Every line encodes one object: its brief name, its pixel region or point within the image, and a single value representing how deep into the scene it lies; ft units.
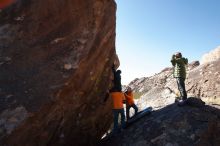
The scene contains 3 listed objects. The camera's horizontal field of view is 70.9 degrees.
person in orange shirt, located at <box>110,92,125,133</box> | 20.36
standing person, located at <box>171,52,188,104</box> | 21.57
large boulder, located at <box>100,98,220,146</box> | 17.08
